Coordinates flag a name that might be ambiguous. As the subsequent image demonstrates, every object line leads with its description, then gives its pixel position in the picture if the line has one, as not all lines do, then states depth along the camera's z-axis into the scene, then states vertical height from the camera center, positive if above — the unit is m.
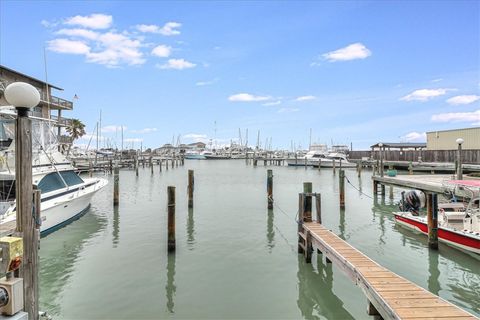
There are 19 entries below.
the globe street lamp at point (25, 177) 5.16 -0.35
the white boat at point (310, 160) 75.92 -1.75
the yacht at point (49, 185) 14.02 -1.49
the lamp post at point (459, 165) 18.98 -0.79
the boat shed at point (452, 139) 42.89 +1.75
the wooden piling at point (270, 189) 20.48 -2.24
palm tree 62.04 +4.43
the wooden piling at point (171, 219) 11.96 -2.31
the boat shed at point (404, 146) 73.02 +1.23
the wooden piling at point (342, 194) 20.77 -2.57
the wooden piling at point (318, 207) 12.32 -2.01
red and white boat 11.80 -2.81
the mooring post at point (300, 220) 12.01 -2.39
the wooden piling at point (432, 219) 12.24 -2.47
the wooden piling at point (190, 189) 21.39 -2.34
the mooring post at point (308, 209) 12.12 -2.03
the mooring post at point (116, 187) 21.49 -2.15
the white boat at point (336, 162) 71.50 -2.14
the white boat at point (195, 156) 135.88 -1.21
